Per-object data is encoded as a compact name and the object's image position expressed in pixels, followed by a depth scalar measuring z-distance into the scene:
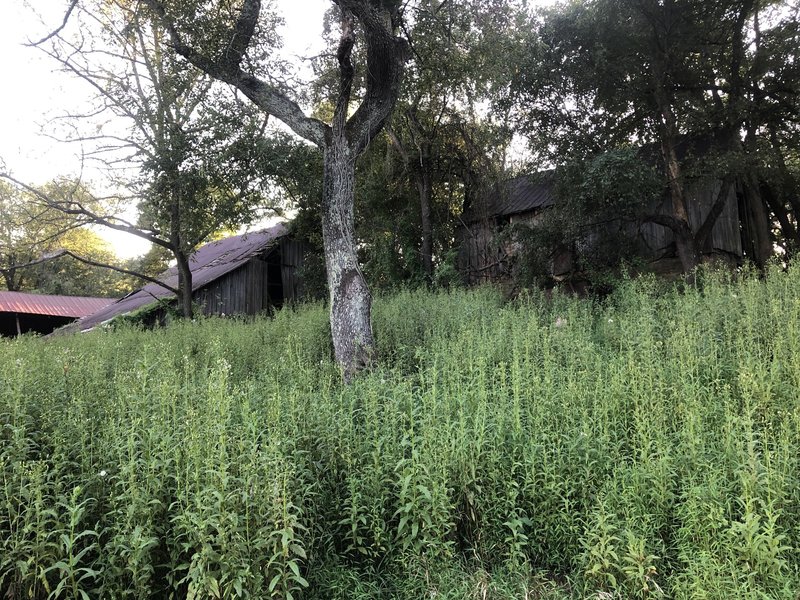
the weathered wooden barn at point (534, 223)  15.23
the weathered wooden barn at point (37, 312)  28.80
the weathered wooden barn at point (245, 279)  20.78
